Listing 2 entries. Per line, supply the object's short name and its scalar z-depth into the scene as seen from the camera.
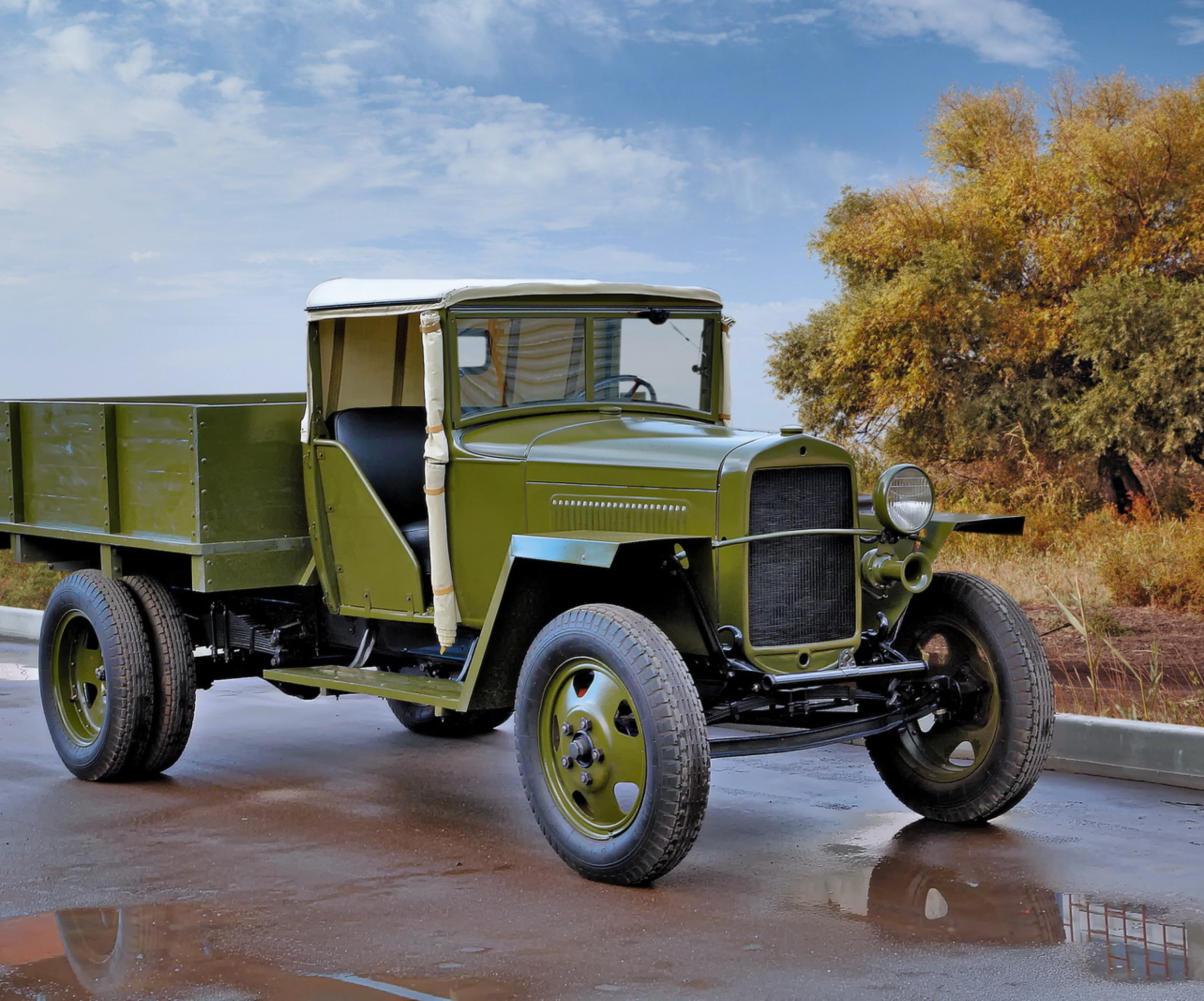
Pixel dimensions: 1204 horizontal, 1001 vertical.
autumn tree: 19.50
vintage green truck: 5.61
